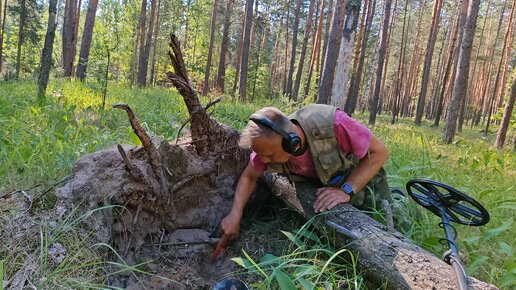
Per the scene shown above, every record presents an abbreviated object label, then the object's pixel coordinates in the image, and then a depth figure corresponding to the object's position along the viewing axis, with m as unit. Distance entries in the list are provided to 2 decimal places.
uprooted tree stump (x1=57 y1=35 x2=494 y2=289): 1.97
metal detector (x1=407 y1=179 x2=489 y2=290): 2.05
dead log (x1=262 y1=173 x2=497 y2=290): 1.78
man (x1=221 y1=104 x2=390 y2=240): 2.08
